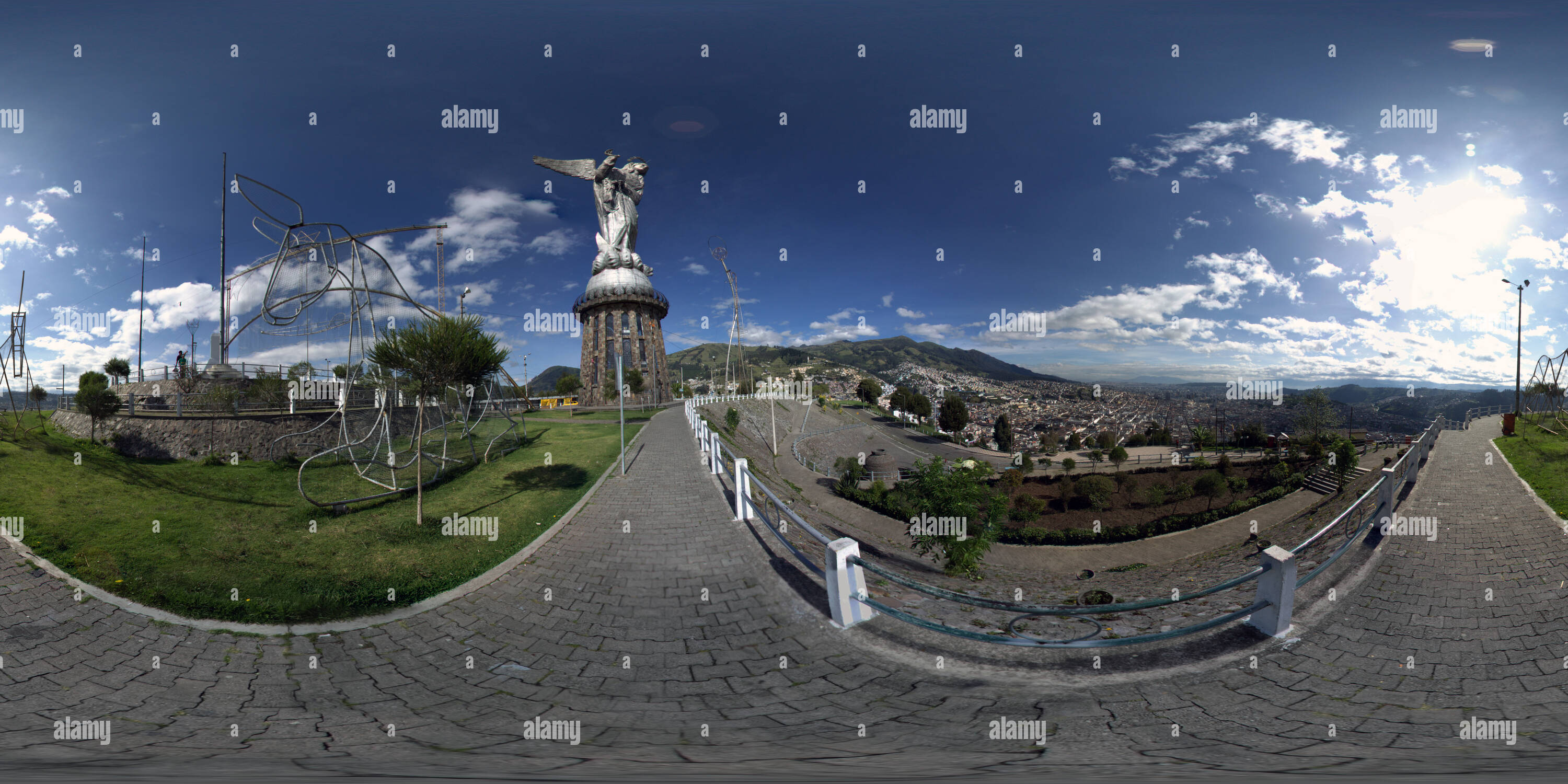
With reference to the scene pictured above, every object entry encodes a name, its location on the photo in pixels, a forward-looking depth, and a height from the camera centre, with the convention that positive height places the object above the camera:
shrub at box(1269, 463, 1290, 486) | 21.64 -3.66
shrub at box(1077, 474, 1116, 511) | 23.36 -4.75
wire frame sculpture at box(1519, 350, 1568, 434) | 14.77 -0.27
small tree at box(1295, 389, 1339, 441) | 29.92 -1.29
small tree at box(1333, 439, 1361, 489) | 17.62 -2.35
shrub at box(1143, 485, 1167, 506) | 23.05 -4.85
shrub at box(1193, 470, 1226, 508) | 22.21 -4.27
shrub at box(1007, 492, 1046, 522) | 21.52 -5.23
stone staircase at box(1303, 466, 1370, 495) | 18.58 -3.59
